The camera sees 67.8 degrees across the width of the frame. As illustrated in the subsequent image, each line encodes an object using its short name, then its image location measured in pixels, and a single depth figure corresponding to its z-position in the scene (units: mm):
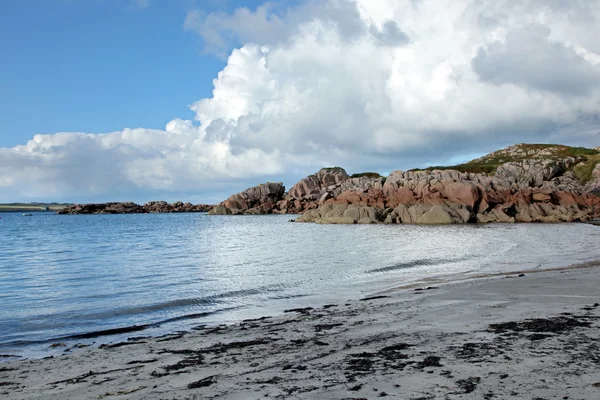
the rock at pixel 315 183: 133200
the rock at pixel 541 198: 73438
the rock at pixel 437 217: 66188
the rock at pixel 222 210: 136875
